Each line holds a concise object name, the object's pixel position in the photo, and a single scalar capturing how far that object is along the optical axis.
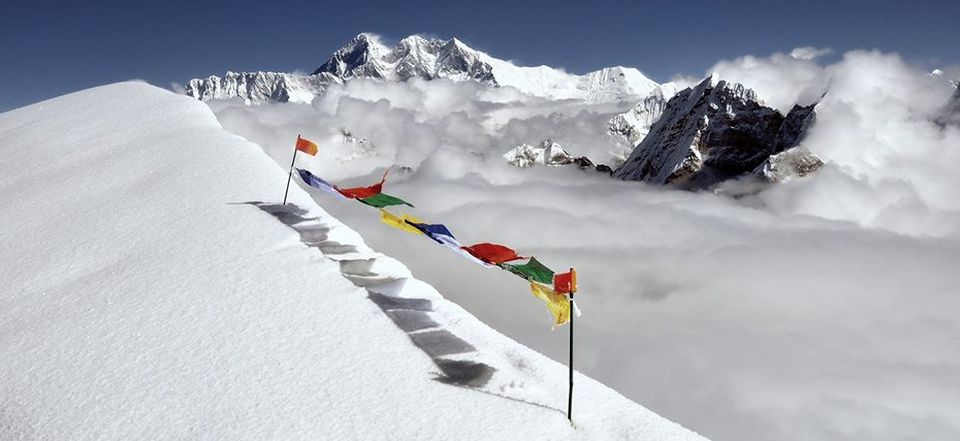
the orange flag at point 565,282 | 11.85
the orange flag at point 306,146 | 25.21
